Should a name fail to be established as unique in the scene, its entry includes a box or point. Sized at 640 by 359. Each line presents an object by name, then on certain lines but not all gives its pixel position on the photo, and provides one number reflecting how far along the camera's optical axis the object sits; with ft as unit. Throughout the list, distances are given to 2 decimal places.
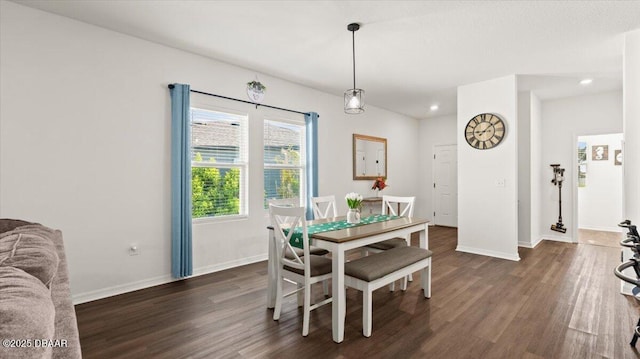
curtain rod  12.31
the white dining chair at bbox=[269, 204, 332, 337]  8.05
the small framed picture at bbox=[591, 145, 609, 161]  22.71
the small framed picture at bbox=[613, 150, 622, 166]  22.15
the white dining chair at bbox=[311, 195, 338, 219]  12.50
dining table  7.72
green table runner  8.46
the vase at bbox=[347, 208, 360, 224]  10.44
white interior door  24.26
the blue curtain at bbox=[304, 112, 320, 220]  16.20
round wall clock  15.43
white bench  7.91
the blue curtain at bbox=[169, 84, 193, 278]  11.51
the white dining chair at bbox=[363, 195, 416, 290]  11.19
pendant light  10.64
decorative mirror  19.63
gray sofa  2.02
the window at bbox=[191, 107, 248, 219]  12.69
